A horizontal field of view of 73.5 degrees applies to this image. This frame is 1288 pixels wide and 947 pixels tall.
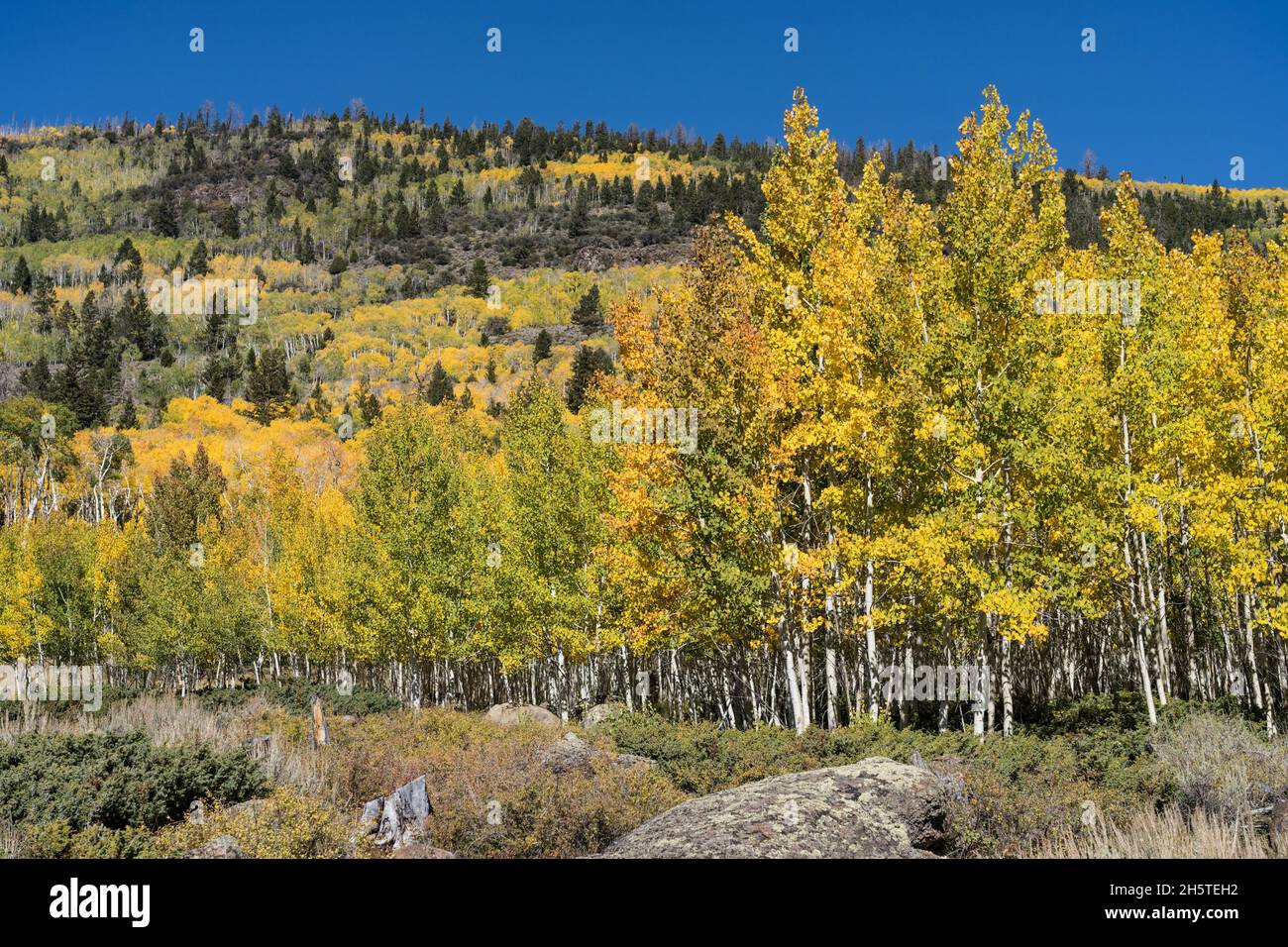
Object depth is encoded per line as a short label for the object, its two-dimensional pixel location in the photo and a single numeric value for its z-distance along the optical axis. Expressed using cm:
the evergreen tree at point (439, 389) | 8950
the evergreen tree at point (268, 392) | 9631
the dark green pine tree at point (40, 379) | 9212
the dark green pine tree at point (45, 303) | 13125
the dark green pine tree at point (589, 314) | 12662
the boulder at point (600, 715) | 2138
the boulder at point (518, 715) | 2370
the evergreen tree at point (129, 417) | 9306
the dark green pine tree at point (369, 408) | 8444
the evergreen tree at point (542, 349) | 10704
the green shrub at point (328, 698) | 3056
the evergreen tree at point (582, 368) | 7931
